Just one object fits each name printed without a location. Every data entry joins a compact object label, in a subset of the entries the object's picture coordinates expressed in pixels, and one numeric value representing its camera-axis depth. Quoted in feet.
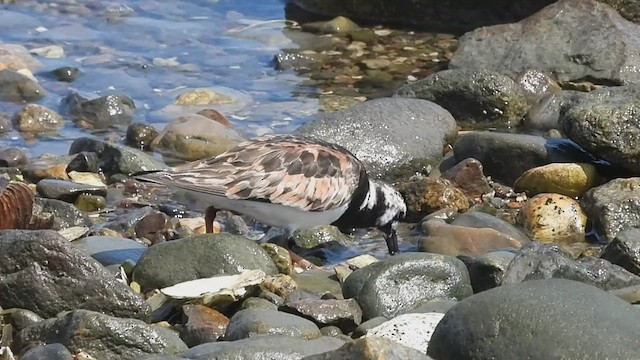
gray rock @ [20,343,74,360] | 27.37
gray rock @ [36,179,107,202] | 46.50
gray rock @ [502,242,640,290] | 34.17
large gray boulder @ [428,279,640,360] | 25.93
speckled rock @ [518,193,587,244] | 45.36
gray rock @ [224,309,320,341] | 30.22
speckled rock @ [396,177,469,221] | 46.96
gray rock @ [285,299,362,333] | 32.14
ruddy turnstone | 39.52
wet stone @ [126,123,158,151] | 56.39
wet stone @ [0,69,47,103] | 62.75
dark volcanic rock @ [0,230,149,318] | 31.63
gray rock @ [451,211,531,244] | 43.21
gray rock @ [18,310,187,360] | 28.91
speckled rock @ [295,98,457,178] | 51.67
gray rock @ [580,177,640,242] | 44.96
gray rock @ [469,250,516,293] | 36.01
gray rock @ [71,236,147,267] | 37.11
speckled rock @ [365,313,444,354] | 29.71
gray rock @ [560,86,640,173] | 48.34
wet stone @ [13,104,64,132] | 57.77
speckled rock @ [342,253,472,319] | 34.22
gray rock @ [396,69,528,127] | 59.67
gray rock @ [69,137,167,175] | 50.24
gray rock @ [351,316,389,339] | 31.76
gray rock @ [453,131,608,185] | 50.96
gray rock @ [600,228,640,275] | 37.27
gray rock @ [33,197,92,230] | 43.52
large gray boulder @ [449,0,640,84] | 64.64
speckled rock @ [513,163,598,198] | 48.88
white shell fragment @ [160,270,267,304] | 33.17
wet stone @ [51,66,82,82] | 67.26
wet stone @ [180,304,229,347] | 31.40
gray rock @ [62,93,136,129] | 59.88
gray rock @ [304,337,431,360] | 23.62
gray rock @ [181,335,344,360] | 27.32
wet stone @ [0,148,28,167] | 51.34
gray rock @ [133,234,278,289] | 34.81
